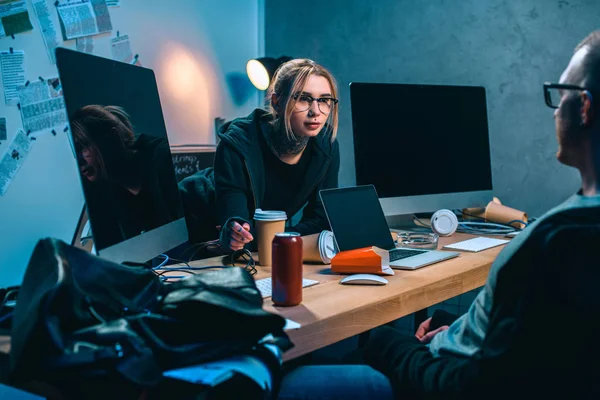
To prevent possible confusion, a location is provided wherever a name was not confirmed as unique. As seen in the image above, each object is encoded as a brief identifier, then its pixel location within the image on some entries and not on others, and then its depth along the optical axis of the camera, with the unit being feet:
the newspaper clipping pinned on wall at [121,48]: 9.61
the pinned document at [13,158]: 8.24
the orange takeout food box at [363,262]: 4.69
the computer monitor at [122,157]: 3.70
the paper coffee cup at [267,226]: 4.96
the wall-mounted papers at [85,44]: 9.14
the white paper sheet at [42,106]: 8.46
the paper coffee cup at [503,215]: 7.30
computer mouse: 4.44
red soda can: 3.63
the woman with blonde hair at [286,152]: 6.34
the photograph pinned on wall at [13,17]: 8.17
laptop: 5.11
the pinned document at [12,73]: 8.19
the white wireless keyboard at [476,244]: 6.02
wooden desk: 3.59
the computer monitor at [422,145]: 6.59
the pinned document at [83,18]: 8.91
